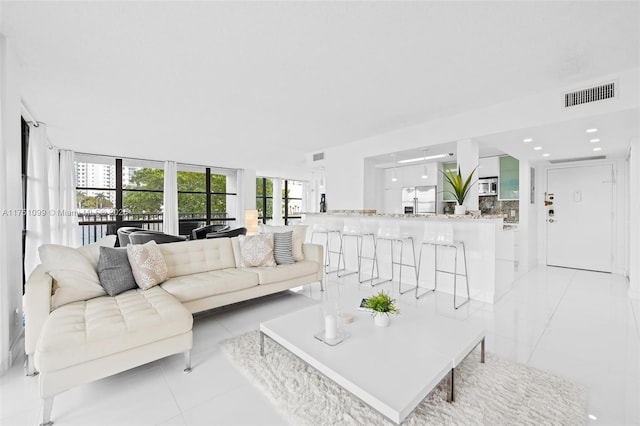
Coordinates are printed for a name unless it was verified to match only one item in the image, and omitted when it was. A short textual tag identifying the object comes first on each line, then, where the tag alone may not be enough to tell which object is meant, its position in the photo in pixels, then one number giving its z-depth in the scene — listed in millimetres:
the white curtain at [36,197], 3828
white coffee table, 1386
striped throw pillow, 3615
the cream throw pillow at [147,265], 2623
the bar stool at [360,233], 4875
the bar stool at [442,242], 3776
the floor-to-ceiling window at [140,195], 7062
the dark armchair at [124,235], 4971
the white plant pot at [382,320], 2074
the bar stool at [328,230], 5491
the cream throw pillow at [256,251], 3443
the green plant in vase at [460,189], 3929
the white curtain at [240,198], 9289
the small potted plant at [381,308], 2018
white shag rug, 1572
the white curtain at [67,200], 6239
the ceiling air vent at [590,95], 2904
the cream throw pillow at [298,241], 3807
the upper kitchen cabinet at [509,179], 5602
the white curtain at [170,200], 7859
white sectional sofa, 1592
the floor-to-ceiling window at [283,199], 11008
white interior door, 5156
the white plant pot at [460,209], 3930
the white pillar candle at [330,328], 1867
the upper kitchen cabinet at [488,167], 5863
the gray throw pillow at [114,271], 2461
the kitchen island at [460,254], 3701
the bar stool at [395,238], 4305
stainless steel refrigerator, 6230
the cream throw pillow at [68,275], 2176
